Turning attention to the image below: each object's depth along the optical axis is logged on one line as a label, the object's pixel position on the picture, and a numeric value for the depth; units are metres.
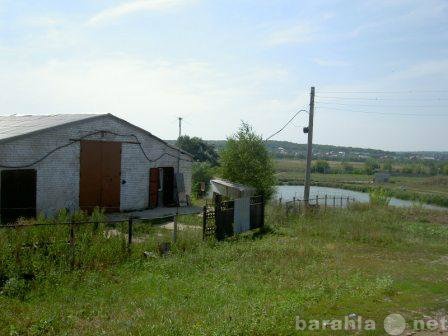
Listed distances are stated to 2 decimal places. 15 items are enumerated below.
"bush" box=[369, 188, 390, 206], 33.24
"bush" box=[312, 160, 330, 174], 105.88
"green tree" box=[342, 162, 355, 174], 108.25
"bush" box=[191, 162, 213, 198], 37.22
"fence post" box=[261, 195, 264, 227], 18.84
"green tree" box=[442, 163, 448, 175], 97.56
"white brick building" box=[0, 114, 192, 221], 16.66
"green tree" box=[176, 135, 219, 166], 64.12
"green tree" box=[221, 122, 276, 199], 28.86
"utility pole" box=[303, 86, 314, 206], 25.02
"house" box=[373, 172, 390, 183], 81.58
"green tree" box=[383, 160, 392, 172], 105.43
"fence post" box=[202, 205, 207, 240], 14.52
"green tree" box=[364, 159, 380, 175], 104.17
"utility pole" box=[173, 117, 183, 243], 13.37
